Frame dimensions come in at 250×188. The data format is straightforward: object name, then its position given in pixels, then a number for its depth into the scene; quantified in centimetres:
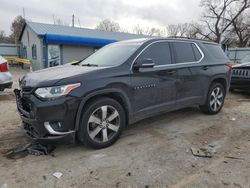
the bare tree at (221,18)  3697
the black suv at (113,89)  329
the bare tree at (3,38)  4512
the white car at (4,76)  672
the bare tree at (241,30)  3806
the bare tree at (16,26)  4398
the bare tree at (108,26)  5703
